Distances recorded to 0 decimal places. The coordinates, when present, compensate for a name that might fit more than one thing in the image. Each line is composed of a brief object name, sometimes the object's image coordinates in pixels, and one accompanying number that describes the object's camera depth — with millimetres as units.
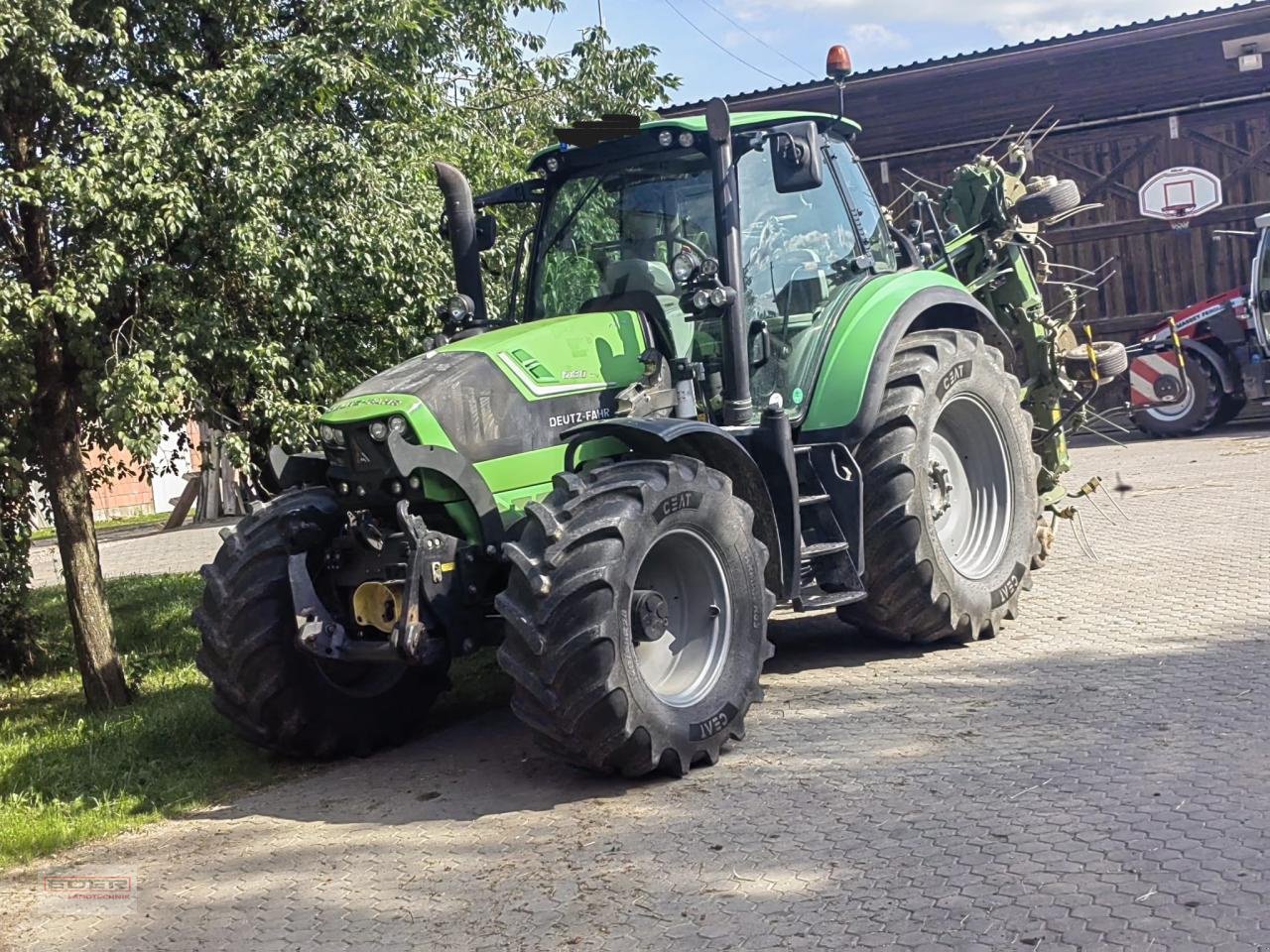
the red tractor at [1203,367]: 17641
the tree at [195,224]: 6844
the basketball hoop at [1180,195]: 20656
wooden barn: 20328
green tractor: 5551
